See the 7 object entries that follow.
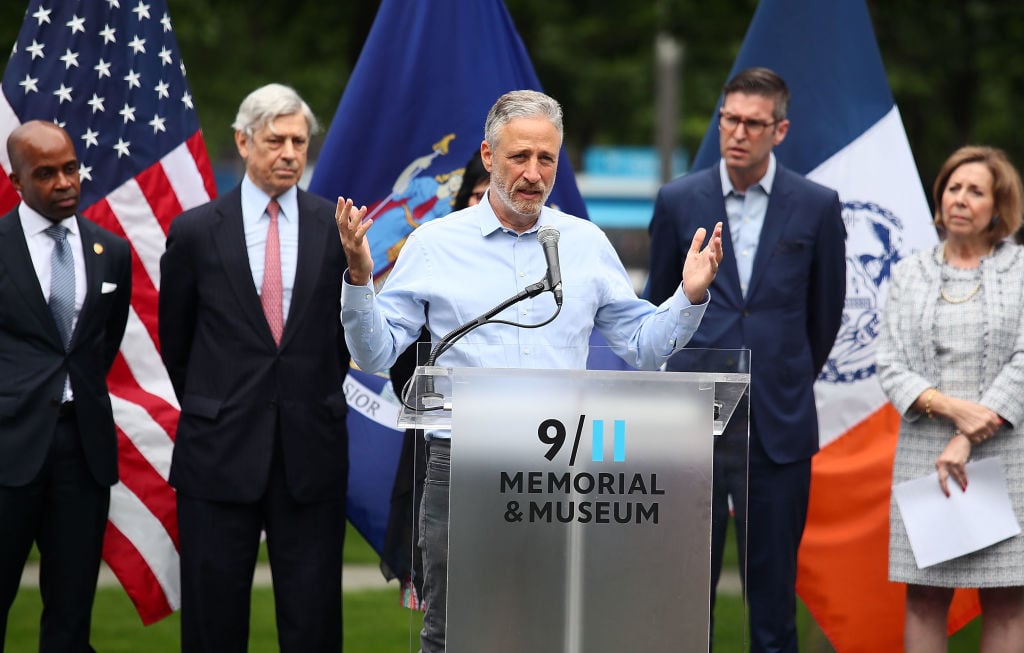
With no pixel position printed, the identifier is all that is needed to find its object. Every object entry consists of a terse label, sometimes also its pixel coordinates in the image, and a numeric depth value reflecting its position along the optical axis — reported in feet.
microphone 22.54
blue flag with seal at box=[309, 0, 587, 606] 40.34
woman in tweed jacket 34.01
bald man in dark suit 32.24
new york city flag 40.16
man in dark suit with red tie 32.53
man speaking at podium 24.64
